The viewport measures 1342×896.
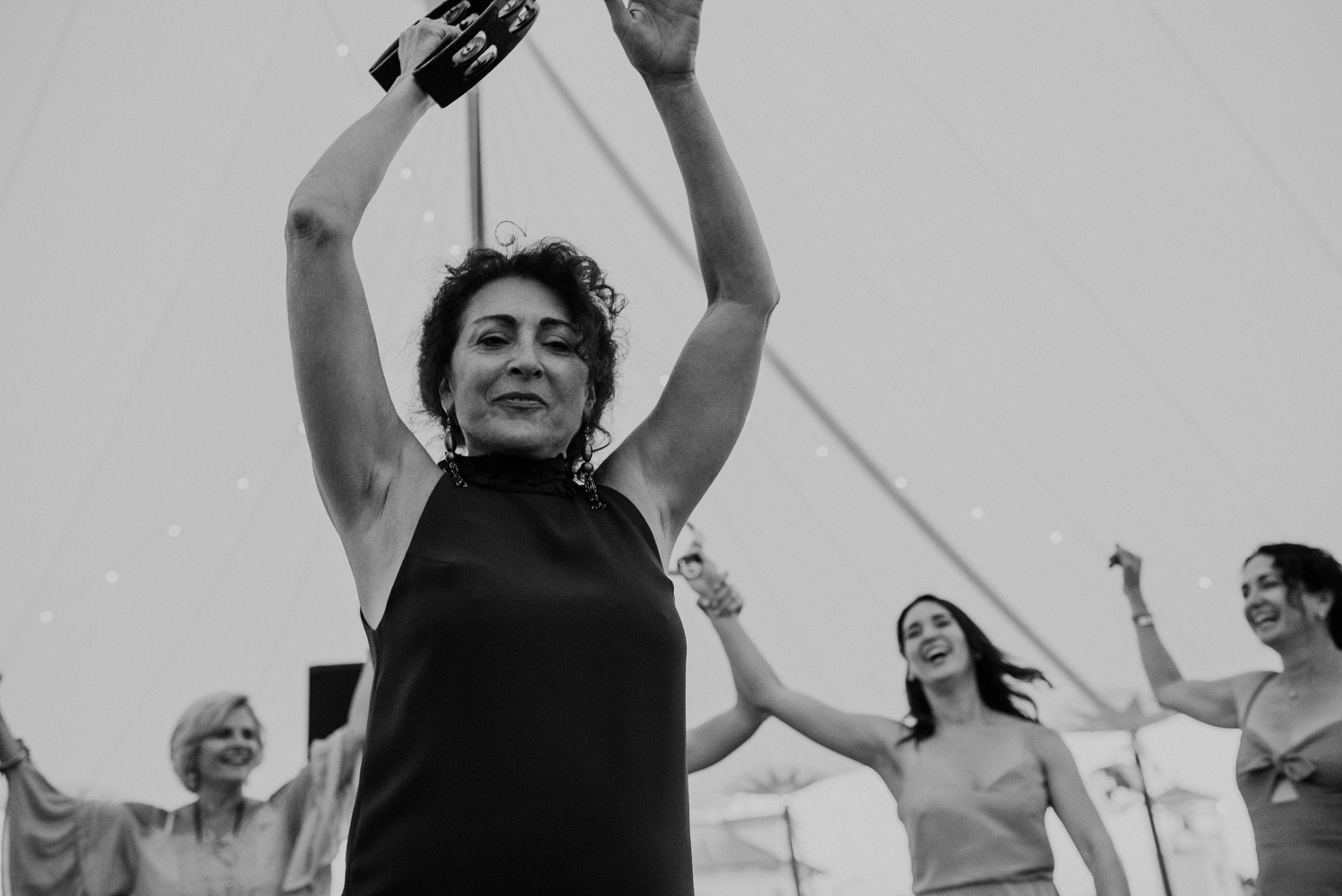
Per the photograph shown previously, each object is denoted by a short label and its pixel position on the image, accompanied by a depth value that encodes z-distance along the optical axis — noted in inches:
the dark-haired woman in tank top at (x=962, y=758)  91.6
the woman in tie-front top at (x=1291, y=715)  91.8
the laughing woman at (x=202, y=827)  112.3
